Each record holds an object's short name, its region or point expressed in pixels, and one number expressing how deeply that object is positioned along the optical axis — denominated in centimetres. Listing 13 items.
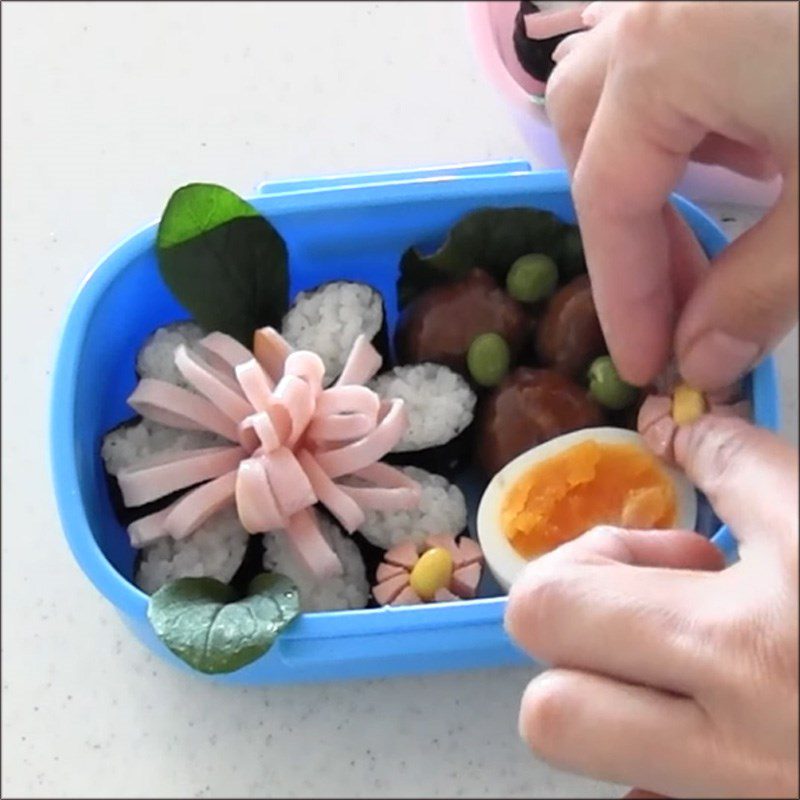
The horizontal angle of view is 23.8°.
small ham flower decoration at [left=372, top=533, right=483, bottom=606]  42
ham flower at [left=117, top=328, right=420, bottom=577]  42
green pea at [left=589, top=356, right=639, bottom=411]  44
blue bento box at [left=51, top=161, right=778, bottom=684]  40
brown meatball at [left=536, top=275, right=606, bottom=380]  44
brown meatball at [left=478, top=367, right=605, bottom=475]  44
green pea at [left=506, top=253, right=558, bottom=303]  45
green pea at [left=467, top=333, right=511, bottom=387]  45
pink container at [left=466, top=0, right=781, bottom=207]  46
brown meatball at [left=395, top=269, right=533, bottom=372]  45
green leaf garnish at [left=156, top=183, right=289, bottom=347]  43
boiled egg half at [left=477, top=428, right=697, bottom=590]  42
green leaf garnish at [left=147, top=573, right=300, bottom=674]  39
